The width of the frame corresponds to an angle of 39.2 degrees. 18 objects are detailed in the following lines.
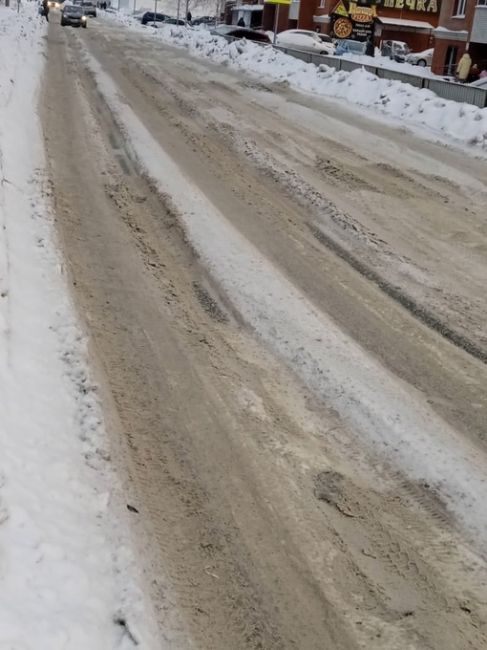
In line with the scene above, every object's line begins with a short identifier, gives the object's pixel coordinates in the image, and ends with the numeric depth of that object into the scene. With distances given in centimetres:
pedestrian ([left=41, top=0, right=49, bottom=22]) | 4731
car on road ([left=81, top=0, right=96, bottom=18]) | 6857
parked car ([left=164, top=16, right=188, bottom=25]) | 6396
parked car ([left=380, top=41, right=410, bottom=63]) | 4747
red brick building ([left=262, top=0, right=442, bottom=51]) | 5259
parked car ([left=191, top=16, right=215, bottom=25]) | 8188
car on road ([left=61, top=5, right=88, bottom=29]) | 4244
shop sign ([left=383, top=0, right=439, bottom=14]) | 5422
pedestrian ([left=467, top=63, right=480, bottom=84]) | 2927
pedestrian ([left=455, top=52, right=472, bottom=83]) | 2762
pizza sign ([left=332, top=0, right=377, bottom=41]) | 4041
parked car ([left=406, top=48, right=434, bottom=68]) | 4556
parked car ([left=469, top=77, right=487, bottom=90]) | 2178
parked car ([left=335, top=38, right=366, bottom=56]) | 4125
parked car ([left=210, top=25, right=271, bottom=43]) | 4197
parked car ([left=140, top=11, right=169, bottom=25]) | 6780
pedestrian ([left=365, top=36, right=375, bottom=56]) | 4071
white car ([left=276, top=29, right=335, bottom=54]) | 4231
